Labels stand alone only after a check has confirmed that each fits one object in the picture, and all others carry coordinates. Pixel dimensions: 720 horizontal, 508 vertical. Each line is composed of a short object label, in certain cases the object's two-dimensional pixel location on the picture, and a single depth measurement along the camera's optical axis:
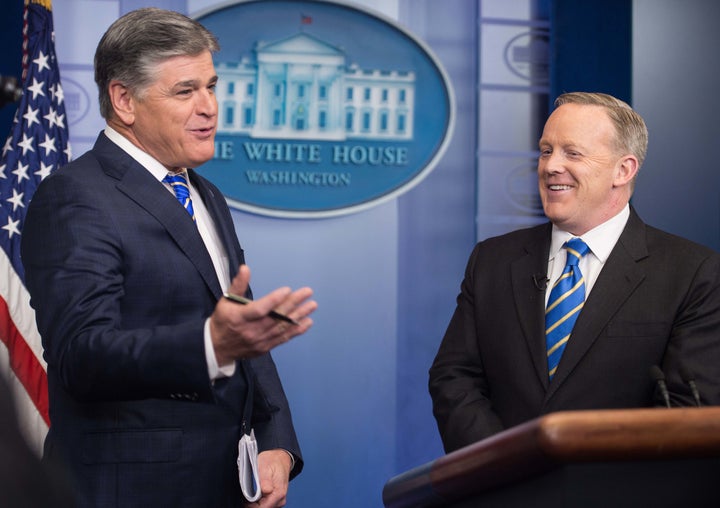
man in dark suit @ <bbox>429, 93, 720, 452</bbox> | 2.19
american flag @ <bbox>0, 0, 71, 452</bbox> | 3.04
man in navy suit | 1.57
